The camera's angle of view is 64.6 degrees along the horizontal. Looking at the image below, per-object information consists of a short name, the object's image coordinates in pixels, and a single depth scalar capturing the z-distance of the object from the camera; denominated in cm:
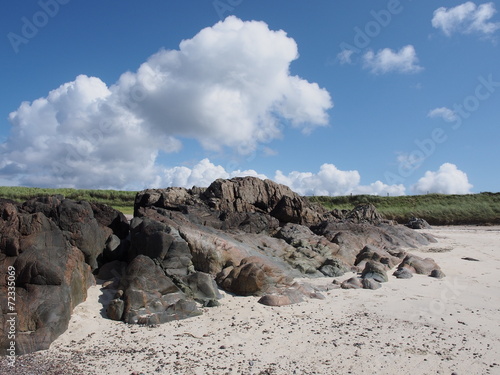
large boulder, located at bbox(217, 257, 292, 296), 999
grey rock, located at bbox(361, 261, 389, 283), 1191
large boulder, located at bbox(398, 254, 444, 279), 1273
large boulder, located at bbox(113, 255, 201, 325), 811
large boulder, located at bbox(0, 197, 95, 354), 689
